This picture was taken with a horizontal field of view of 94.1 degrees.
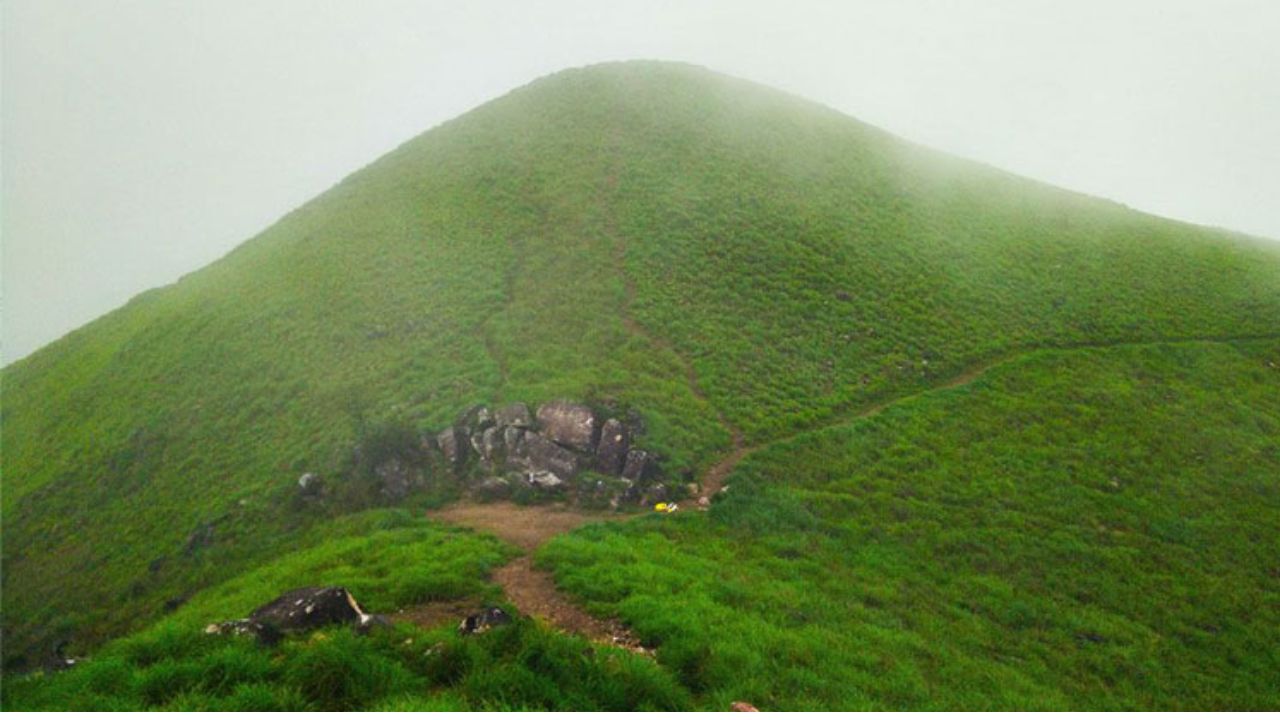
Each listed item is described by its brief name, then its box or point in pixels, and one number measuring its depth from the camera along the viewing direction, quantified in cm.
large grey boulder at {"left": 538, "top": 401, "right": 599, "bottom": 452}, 2370
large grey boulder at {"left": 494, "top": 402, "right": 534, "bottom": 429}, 2423
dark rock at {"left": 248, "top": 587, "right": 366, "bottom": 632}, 981
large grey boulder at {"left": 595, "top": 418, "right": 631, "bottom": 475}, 2306
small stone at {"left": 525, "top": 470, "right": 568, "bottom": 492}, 2208
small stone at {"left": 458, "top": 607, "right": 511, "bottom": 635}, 1006
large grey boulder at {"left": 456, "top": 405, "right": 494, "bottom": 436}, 2443
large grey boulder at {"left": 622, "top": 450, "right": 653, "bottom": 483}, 2262
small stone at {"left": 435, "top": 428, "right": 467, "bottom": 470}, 2362
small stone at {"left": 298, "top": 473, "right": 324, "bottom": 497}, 2320
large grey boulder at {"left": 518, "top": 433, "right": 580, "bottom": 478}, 2278
